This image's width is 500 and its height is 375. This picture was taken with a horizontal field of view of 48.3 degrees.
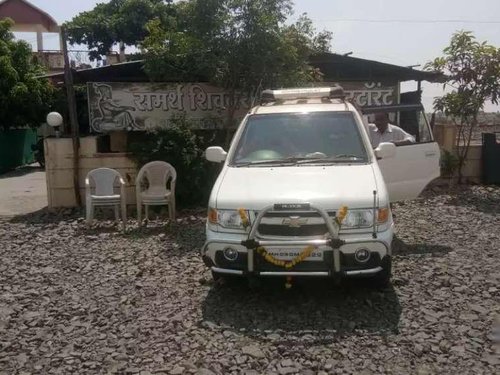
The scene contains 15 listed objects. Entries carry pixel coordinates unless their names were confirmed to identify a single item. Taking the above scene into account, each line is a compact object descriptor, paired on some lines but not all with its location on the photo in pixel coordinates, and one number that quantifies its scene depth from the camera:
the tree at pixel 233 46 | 9.50
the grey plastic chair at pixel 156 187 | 8.84
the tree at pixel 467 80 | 11.27
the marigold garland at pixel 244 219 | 4.89
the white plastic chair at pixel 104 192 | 8.81
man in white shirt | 8.23
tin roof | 11.66
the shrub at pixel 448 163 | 11.77
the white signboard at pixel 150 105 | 11.28
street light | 10.28
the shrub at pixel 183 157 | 9.80
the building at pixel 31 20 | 29.78
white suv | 4.80
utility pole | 10.17
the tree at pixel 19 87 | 18.14
